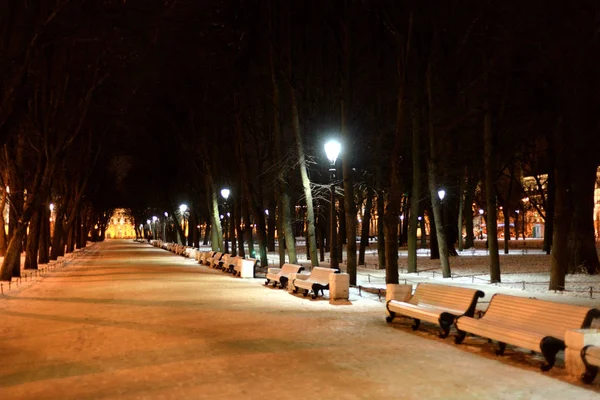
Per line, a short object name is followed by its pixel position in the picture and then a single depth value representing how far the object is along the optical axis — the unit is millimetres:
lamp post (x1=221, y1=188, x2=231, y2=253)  37866
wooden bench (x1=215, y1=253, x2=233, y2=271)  30281
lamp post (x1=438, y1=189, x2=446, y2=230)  33900
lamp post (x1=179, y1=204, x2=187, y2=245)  56738
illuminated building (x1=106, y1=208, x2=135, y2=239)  192700
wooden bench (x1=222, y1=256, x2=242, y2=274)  28684
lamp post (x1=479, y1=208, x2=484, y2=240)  95938
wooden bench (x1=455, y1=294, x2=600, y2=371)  8648
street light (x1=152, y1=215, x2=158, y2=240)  108325
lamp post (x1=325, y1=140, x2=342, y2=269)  18281
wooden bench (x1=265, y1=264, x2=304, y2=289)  20344
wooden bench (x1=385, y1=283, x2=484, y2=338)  11328
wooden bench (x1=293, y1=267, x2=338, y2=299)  17375
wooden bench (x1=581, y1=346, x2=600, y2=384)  7734
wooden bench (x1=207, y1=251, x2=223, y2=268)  33297
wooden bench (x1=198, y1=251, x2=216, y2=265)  36062
